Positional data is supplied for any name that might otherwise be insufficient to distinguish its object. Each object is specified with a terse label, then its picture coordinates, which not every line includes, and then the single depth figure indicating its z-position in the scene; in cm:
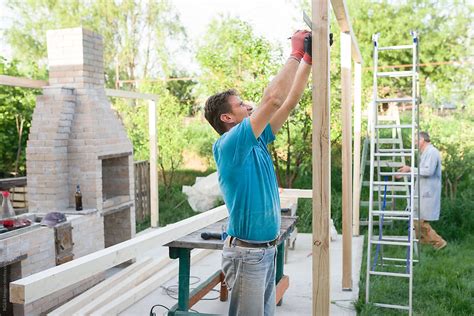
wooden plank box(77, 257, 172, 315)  460
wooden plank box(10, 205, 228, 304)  206
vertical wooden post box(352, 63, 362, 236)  730
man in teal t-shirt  233
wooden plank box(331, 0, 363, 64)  399
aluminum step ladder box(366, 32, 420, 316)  473
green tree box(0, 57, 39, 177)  946
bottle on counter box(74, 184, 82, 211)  567
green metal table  370
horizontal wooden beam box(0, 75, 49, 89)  487
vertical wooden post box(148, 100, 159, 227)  848
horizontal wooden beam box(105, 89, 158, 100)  674
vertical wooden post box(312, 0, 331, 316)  226
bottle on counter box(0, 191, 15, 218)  497
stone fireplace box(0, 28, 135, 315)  556
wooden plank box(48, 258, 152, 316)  450
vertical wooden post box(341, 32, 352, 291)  496
